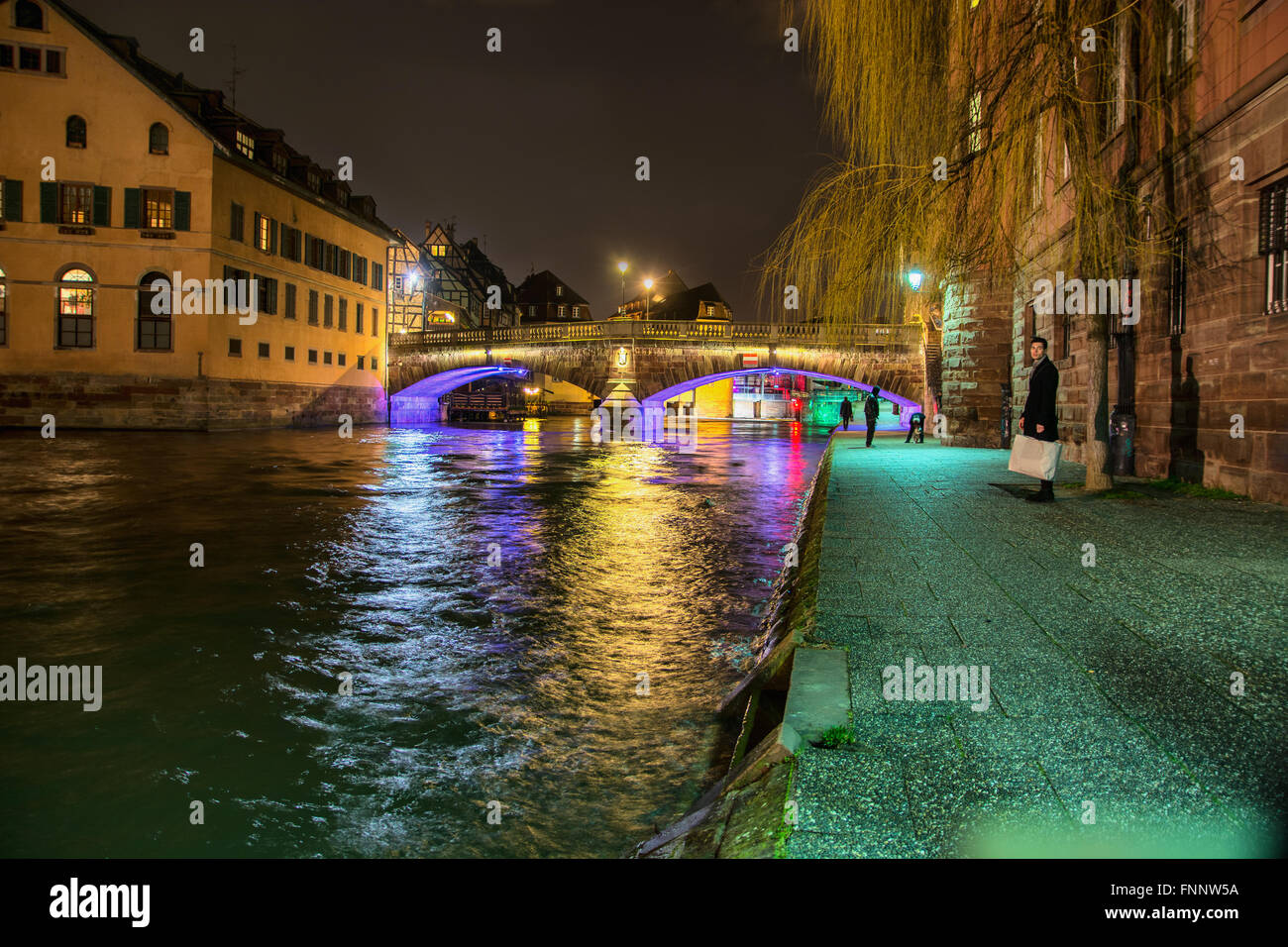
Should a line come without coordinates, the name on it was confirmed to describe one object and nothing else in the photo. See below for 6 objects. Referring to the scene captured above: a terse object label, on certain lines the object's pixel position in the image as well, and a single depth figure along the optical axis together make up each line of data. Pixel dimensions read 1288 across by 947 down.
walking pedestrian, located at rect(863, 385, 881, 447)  24.47
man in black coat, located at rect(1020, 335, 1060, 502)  9.40
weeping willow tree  8.73
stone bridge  40.81
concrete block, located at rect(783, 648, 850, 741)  3.13
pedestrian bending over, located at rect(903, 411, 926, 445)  26.24
